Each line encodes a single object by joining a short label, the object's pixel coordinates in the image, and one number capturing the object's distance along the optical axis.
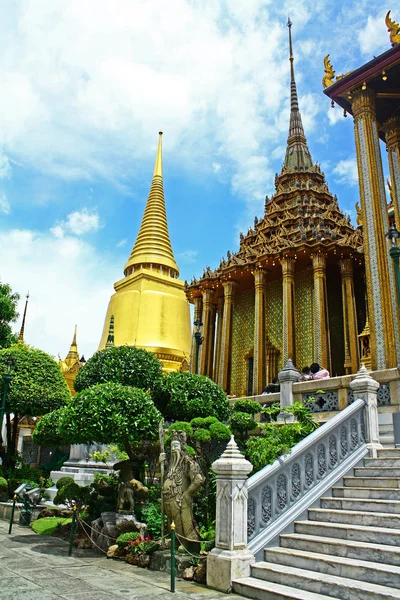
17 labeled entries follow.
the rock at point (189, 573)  6.85
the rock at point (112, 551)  8.56
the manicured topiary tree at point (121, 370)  13.31
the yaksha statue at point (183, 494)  7.78
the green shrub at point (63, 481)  13.20
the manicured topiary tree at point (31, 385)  17.31
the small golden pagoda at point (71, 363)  35.44
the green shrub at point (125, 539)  8.51
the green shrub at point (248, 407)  11.94
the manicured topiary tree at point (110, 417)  9.91
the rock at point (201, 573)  6.69
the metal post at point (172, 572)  6.14
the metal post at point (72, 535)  8.43
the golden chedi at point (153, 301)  33.91
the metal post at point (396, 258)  11.41
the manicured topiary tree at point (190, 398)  12.42
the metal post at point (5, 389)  15.79
